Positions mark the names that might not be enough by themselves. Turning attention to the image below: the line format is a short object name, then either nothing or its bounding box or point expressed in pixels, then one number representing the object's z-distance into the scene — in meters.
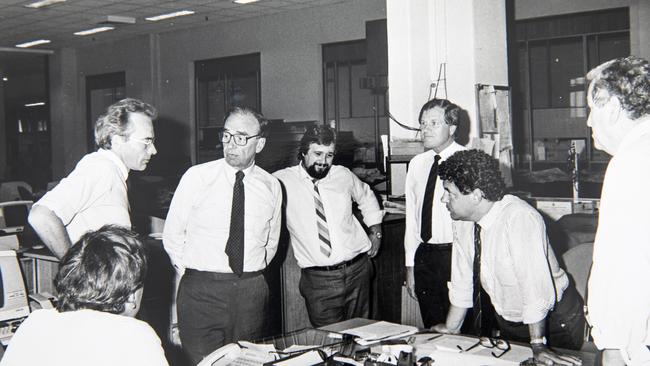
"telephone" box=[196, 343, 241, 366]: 2.19
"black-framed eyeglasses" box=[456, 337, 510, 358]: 2.26
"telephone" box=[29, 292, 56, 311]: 3.45
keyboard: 3.07
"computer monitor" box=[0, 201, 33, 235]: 5.46
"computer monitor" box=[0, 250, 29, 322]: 3.29
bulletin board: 4.99
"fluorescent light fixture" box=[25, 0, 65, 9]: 9.75
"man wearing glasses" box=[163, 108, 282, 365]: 3.15
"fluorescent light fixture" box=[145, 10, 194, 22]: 10.93
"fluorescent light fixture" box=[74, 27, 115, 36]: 12.24
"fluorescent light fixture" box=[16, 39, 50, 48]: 13.32
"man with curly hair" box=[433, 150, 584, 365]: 2.49
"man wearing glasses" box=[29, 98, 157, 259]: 2.75
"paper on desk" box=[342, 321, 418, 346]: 2.40
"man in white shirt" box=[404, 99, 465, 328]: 3.66
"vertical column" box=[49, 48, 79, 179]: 14.69
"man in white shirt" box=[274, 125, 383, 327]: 3.73
